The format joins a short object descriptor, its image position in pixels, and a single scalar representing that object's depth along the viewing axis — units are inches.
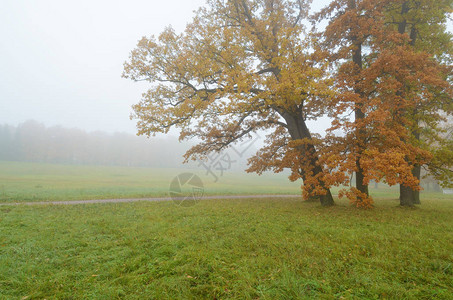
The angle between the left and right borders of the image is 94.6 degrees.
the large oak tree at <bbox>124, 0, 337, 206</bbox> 376.5
